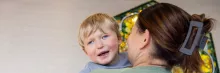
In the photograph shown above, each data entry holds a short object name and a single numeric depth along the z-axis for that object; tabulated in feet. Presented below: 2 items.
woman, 2.95
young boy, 4.17
